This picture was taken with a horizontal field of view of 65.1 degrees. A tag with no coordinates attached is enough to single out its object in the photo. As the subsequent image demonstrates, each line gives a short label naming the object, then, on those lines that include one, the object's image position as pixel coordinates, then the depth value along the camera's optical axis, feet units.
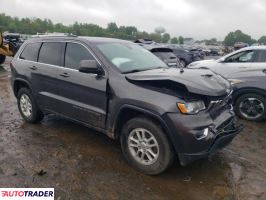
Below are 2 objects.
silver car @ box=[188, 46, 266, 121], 14.42
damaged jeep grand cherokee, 8.30
